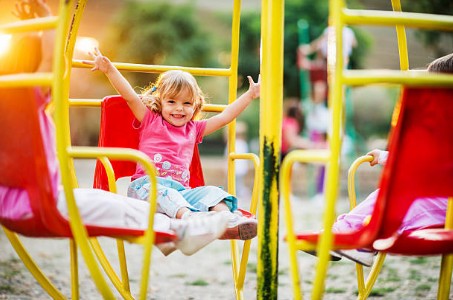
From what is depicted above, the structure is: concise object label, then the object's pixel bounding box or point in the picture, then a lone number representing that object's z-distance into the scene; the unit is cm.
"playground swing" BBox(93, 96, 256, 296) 281
